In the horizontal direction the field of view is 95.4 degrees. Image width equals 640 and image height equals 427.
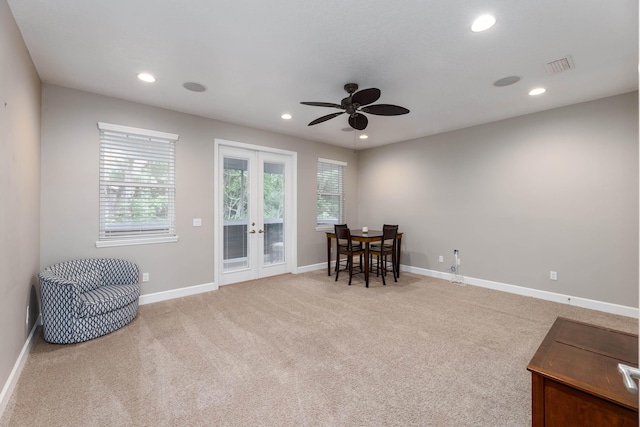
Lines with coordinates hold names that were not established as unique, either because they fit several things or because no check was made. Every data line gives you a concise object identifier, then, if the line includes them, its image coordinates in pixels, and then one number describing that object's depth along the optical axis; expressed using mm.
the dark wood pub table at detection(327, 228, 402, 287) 4706
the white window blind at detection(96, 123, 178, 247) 3592
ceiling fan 2843
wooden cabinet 1094
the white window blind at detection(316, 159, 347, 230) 6102
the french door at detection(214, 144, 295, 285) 4750
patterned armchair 2664
